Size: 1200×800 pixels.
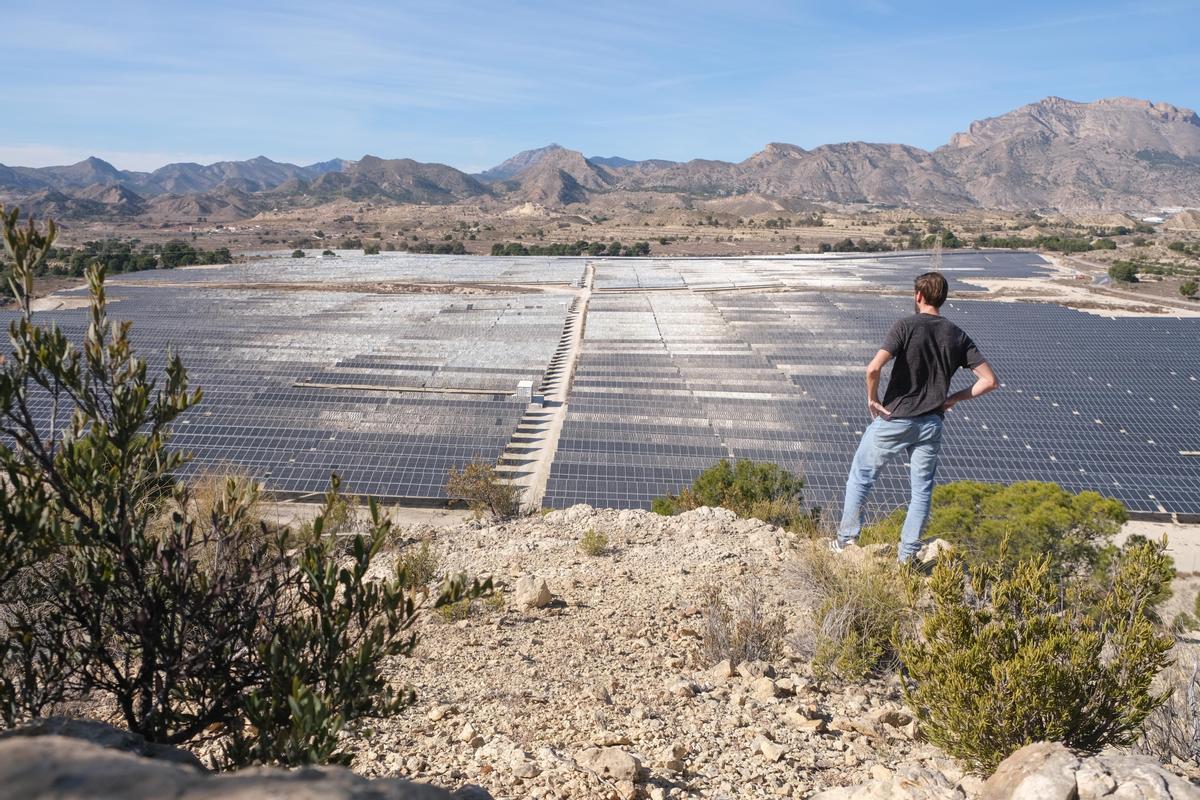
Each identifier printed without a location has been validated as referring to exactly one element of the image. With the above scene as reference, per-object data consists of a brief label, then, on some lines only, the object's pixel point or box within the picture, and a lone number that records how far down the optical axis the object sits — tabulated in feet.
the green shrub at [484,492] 45.03
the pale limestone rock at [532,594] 21.38
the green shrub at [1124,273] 195.00
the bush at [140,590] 9.34
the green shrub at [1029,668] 11.50
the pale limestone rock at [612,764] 12.21
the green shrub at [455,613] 19.70
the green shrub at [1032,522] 29.25
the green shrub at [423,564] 22.82
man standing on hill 18.74
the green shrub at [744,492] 39.11
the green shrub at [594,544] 27.53
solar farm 63.77
